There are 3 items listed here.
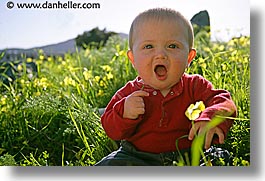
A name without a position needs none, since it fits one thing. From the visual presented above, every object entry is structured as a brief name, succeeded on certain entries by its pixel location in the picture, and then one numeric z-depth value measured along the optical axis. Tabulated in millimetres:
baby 1435
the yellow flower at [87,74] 1649
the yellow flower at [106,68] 1646
